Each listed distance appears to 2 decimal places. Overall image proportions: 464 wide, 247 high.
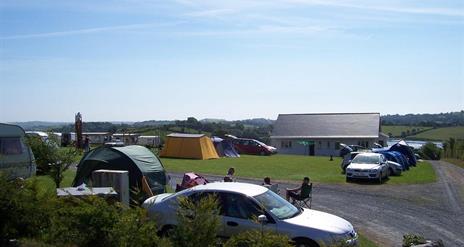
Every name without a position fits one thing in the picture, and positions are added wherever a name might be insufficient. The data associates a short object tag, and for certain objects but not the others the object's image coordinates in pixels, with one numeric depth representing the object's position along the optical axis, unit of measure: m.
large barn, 55.69
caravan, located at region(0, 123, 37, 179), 16.08
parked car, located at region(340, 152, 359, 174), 30.15
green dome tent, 15.98
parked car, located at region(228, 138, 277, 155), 44.66
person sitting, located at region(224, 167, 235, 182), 16.46
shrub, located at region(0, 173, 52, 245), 8.25
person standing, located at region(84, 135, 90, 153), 32.99
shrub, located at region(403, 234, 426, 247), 10.85
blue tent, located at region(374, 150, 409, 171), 31.38
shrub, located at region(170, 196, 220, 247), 6.70
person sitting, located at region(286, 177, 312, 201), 15.99
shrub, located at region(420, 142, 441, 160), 52.38
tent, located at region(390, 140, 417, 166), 36.72
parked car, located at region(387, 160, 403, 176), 28.72
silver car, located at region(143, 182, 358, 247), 9.66
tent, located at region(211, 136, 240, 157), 38.81
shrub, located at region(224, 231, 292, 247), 6.26
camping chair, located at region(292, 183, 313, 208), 16.11
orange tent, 35.69
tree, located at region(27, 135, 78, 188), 16.83
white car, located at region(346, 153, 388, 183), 25.11
